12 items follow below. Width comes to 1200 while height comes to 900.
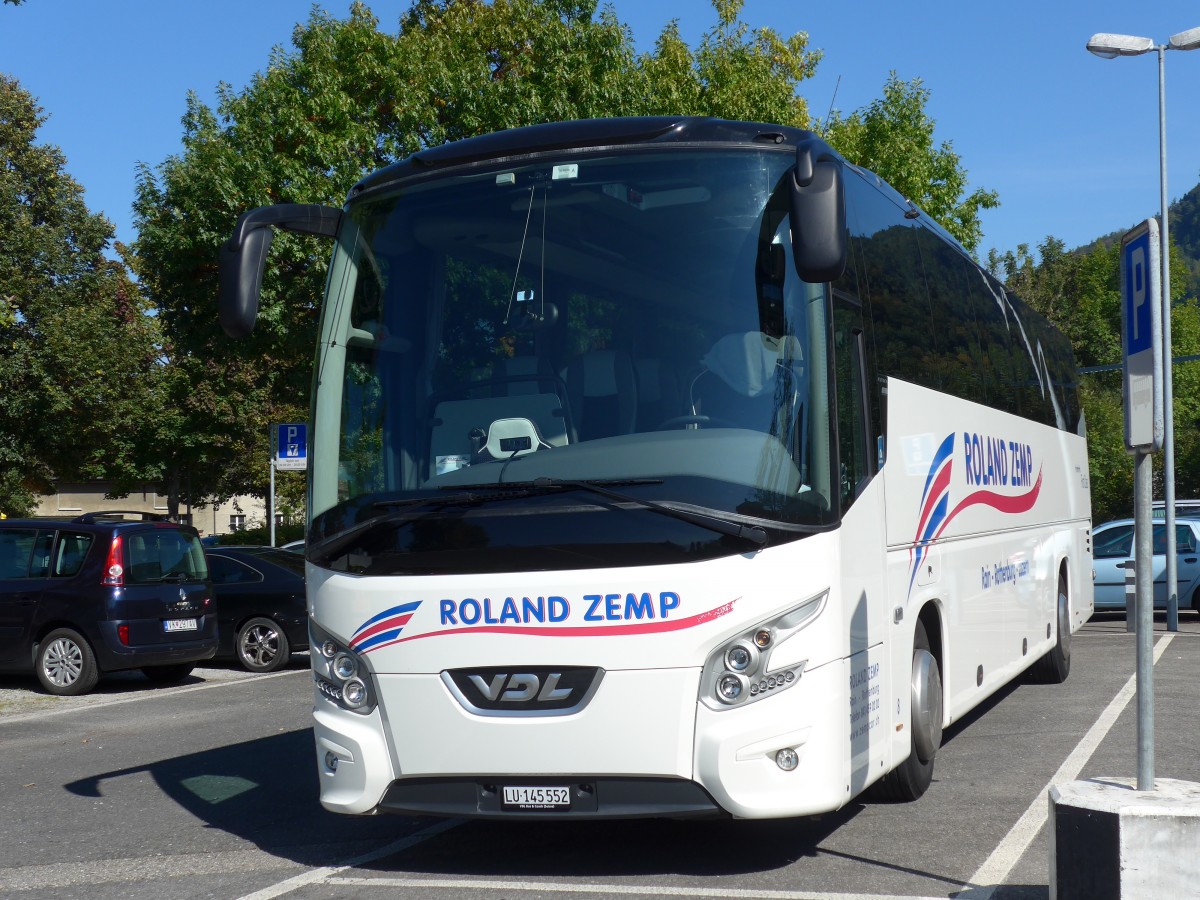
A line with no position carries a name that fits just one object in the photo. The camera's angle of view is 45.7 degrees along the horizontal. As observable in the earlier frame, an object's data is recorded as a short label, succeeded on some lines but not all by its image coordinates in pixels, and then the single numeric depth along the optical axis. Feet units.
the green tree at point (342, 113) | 75.15
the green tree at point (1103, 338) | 169.89
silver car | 69.21
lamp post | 64.08
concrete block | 15.89
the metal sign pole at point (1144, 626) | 17.02
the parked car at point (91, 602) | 47.57
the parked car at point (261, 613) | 55.72
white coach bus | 18.79
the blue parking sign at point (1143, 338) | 17.49
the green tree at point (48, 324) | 125.59
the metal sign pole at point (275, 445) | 70.13
